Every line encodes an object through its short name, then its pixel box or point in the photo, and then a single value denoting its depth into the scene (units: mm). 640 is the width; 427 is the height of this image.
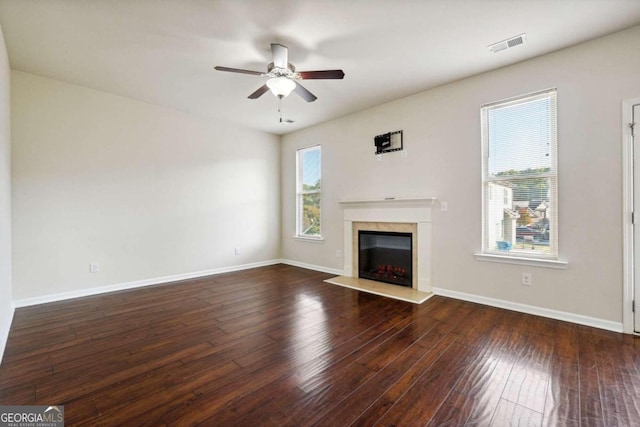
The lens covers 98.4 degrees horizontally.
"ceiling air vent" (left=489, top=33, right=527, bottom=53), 2620
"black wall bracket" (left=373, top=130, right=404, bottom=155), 4141
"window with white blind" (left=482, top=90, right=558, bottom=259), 2961
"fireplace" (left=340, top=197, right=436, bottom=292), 3855
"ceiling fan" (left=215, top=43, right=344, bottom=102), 2619
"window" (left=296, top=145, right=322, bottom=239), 5505
